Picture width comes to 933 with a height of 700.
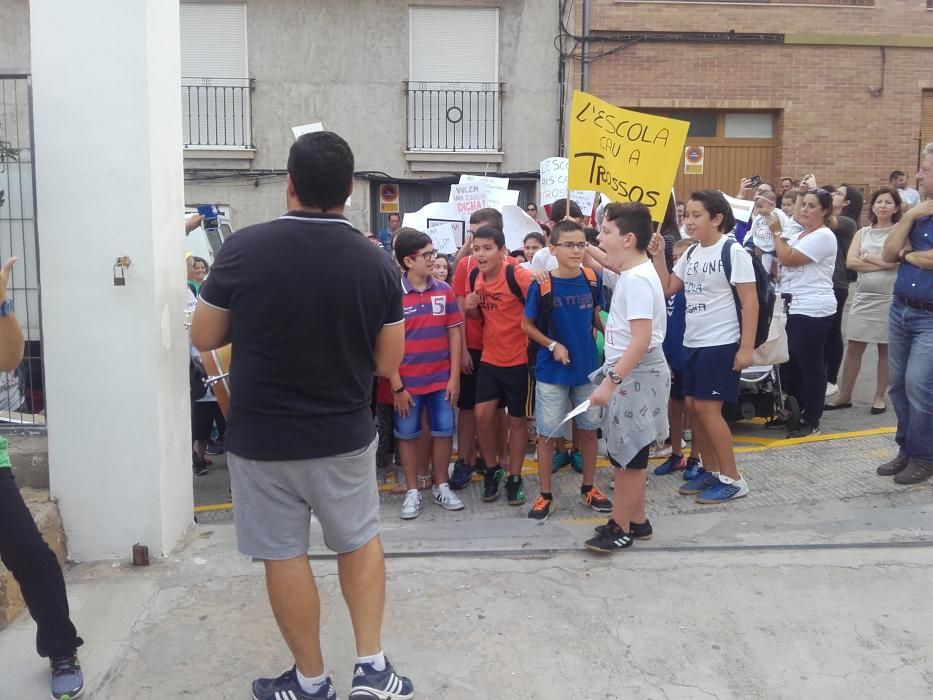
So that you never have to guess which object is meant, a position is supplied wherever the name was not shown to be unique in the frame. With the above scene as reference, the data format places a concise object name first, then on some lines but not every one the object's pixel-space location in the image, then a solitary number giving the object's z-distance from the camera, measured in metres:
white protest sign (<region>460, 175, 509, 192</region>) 7.33
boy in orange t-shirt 5.21
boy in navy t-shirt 4.95
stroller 6.48
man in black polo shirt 2.81
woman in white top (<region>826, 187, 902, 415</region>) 6.68
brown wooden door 16.14
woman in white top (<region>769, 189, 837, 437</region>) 6.35
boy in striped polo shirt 5.22
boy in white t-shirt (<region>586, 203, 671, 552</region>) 4.31
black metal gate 4.13
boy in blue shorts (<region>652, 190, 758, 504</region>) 4.88
